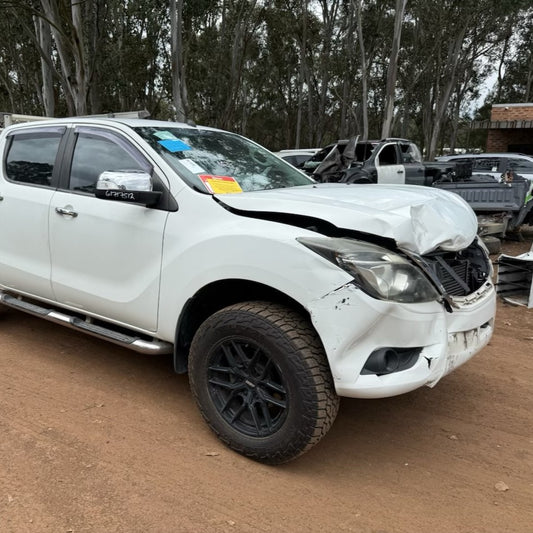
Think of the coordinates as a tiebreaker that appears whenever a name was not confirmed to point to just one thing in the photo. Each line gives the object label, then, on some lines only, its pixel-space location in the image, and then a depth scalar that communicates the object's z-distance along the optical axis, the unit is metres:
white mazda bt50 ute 2.53
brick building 22.07
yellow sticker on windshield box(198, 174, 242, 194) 3.16
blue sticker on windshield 3.44
